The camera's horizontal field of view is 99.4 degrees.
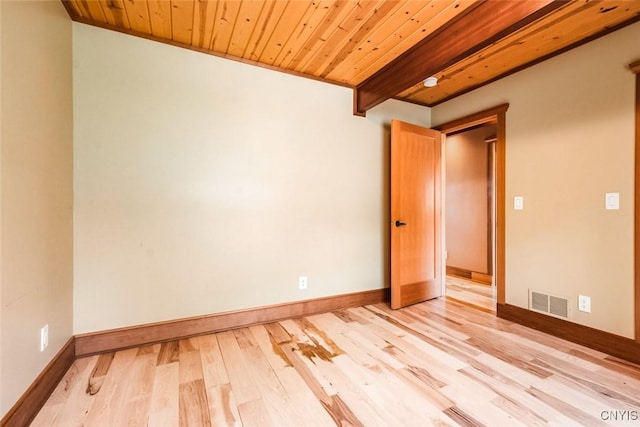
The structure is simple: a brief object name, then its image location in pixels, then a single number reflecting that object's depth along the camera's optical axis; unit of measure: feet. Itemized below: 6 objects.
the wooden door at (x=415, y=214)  9.48
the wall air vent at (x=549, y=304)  7.32
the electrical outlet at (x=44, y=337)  4.83
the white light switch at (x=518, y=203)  8.36
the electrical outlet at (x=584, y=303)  6.91
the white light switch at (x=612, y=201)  6.46
